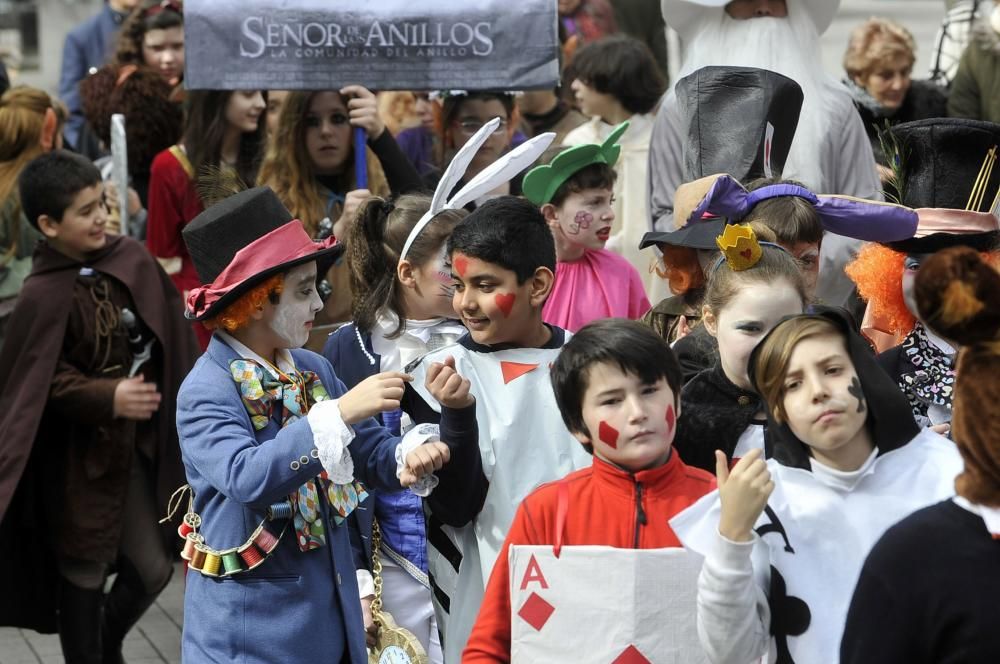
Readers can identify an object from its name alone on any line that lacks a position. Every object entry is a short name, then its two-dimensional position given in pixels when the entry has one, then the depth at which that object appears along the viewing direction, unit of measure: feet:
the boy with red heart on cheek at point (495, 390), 26.30
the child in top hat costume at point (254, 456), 26.63
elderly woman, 57.16
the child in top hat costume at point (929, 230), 27.40
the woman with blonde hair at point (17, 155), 47.98
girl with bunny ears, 30.07
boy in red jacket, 21.97
